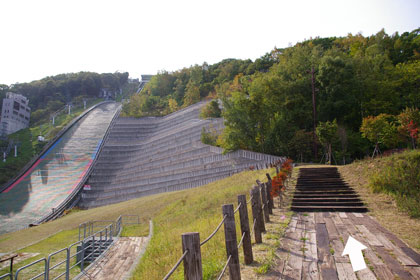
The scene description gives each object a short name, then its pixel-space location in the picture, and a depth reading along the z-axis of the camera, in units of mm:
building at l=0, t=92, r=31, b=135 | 52438
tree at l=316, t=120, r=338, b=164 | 19750
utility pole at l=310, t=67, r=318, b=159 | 22706
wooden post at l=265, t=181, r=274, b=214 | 7844
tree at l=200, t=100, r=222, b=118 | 35406
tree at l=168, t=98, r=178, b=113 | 49853
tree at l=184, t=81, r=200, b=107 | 51406
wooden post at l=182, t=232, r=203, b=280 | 2410
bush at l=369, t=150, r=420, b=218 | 7852
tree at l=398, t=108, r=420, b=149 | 17609
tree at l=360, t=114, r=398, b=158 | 18547
